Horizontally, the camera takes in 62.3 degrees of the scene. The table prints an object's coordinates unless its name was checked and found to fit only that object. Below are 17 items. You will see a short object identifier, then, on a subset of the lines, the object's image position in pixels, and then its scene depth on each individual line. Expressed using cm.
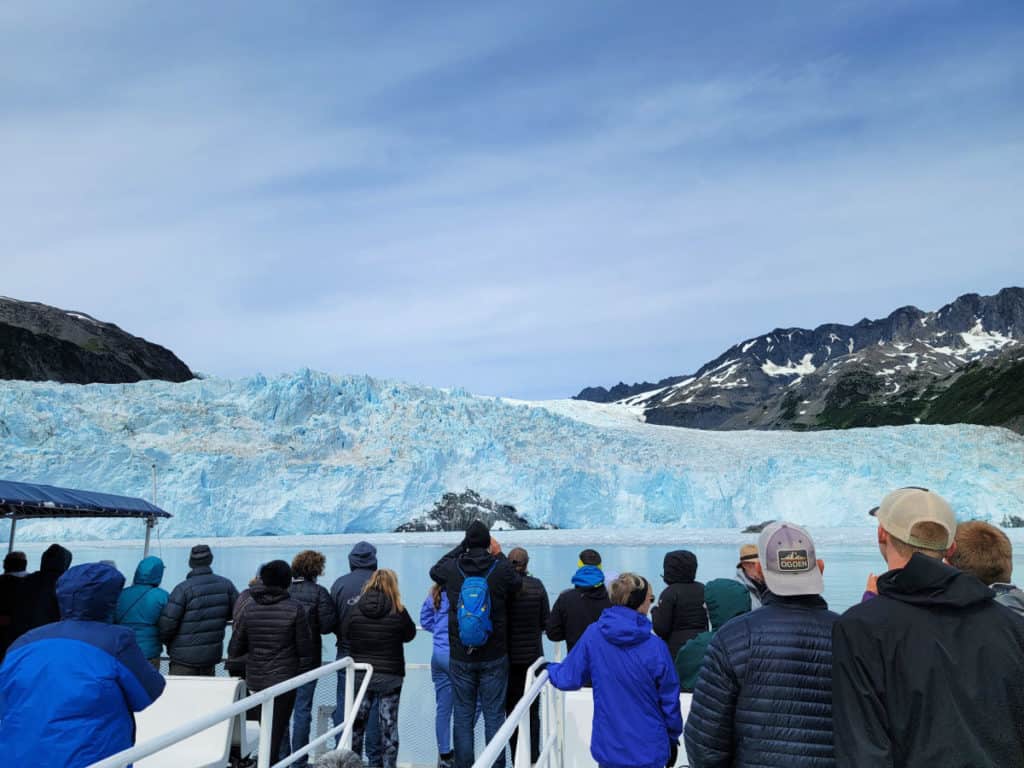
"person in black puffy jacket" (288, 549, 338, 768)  394
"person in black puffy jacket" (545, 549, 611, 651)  379
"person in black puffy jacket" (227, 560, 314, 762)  360
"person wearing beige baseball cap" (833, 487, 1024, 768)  144
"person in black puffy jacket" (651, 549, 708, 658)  364
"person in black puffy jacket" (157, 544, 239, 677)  392
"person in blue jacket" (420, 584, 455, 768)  404
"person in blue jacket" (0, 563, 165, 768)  214
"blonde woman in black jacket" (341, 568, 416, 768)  387
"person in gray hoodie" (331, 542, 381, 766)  400
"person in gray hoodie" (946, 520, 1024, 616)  220
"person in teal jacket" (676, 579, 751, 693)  298
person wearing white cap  170
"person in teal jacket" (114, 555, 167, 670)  389
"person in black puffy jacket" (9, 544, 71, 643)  398
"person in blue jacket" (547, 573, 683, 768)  257
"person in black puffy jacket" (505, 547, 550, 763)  397
